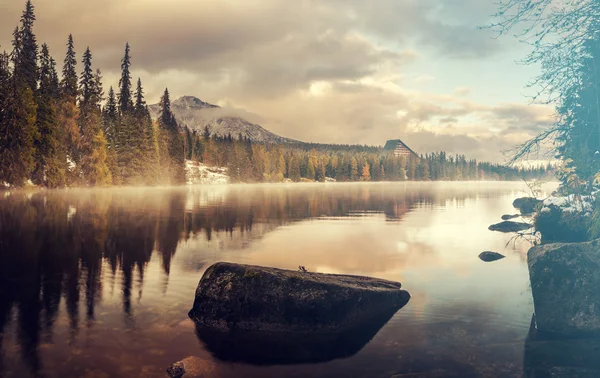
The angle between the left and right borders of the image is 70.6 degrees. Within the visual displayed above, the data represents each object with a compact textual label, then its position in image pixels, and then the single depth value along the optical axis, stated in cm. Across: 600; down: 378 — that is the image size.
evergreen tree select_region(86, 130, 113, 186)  8400
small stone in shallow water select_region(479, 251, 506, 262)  2267
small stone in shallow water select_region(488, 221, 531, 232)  3544
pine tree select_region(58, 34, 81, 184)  8262
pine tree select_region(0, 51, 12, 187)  6303
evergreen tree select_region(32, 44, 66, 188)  7131
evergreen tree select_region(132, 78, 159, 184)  9838
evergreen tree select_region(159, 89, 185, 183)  11819
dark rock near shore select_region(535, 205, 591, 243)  2370
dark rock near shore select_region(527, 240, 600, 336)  1160
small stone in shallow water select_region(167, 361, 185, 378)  859
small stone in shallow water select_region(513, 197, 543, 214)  5576
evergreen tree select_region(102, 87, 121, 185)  9312
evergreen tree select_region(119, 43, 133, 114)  10562
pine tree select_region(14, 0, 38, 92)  7551
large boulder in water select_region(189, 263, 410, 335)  1133
